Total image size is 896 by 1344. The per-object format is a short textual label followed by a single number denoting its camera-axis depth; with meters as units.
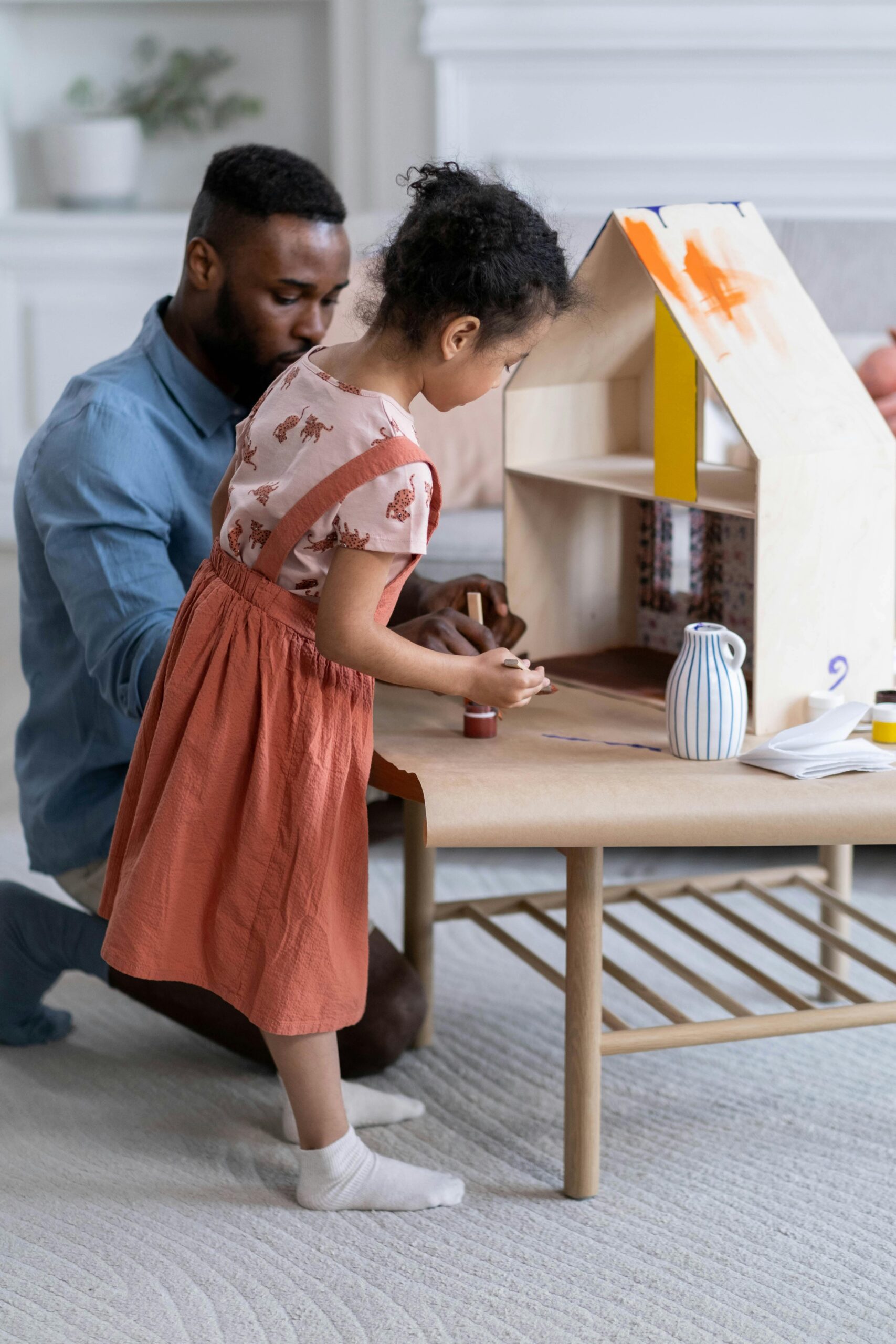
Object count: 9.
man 4.43
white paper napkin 4.18
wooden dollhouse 4.29
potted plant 9.01
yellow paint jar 4.28
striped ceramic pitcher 4.22
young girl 4.09
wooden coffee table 4.11
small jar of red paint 4.33
